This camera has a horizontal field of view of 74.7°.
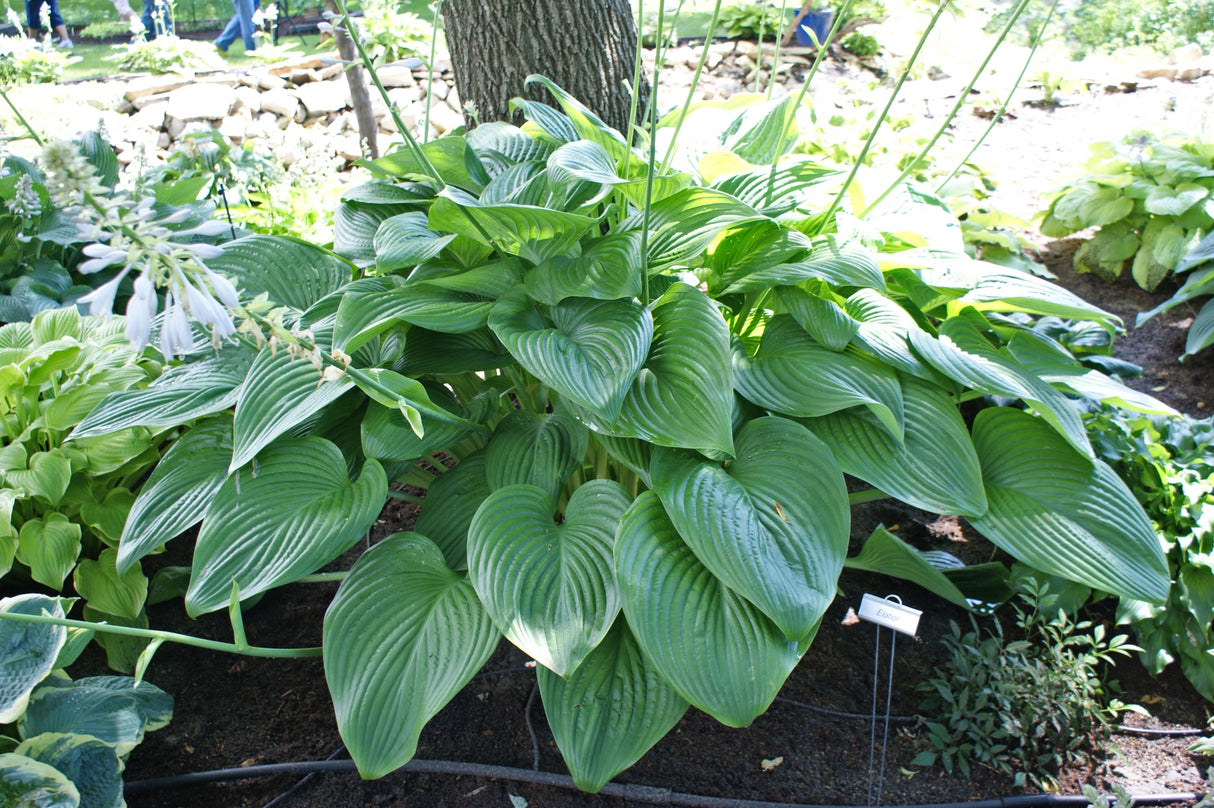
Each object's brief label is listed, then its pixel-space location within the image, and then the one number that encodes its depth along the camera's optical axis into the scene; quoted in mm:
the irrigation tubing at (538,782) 1583
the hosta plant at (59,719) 1343
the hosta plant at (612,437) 1376
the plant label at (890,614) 1532
